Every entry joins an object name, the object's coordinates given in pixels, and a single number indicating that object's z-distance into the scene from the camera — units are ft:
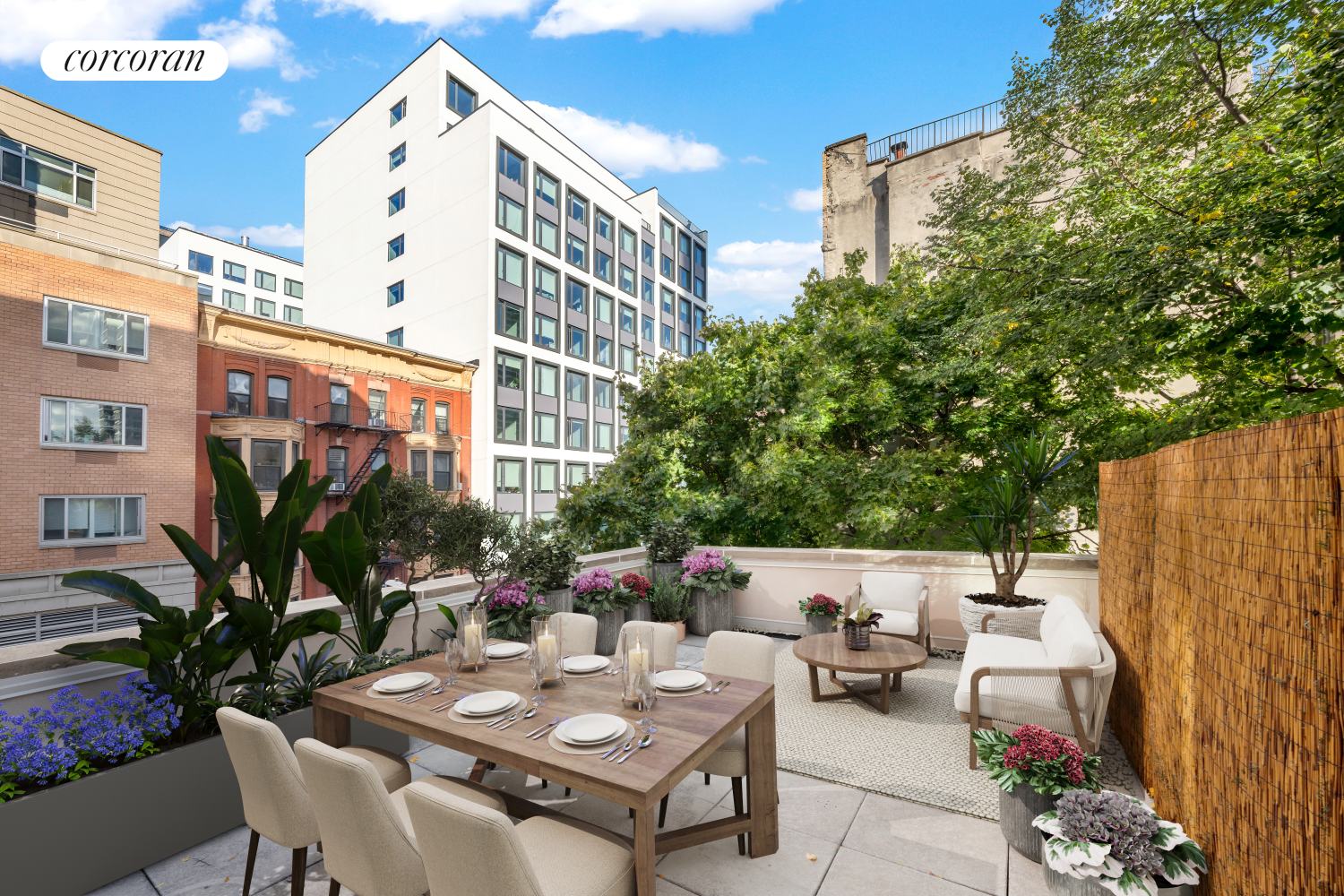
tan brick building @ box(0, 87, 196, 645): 38.29
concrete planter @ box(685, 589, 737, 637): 21.75
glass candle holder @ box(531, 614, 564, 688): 8.48
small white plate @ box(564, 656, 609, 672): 9.58
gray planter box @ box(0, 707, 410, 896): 7.13
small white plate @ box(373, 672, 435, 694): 8.50
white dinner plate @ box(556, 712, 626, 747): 6.72
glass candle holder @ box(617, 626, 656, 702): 7.95
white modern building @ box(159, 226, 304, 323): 91.25
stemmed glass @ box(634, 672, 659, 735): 7.86
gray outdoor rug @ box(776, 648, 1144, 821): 10.54
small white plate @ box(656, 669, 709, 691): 8.52
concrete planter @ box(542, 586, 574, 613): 17.63
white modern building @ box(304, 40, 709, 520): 64.49
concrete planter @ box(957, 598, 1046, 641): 16.48
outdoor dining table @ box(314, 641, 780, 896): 5.98
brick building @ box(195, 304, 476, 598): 48.44
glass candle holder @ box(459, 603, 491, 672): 9.55
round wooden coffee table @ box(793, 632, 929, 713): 13.56
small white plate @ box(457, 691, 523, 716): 7.61
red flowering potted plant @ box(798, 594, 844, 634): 19.24
